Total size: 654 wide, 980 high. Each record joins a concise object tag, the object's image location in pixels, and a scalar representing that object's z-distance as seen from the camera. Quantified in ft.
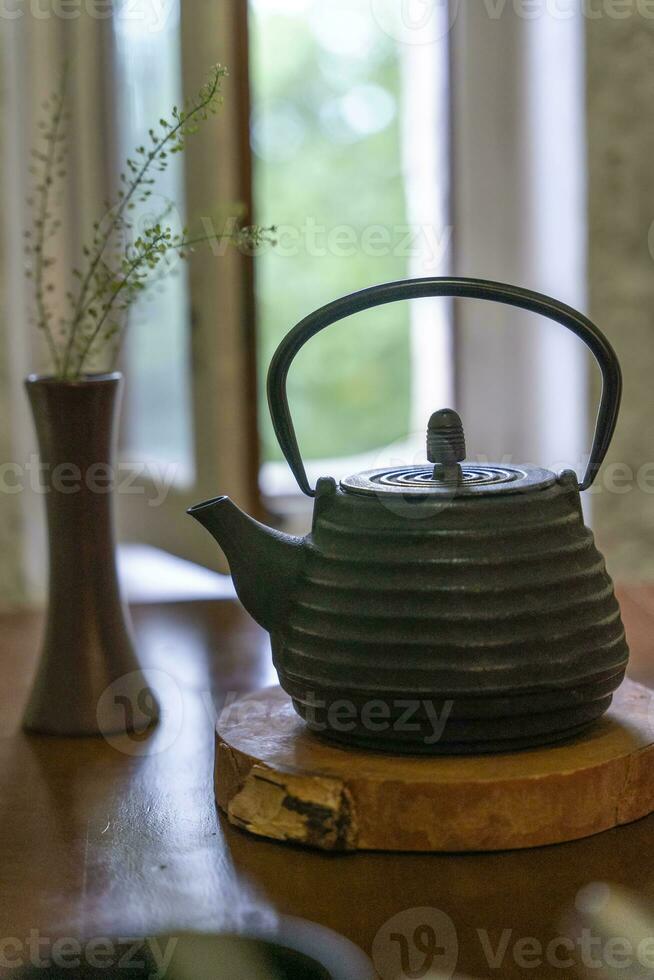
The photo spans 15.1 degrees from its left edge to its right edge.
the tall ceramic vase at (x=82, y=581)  3.55
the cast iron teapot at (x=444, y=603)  3.10
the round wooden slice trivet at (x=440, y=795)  3.07
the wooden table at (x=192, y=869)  2.93
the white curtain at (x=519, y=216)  5.11
